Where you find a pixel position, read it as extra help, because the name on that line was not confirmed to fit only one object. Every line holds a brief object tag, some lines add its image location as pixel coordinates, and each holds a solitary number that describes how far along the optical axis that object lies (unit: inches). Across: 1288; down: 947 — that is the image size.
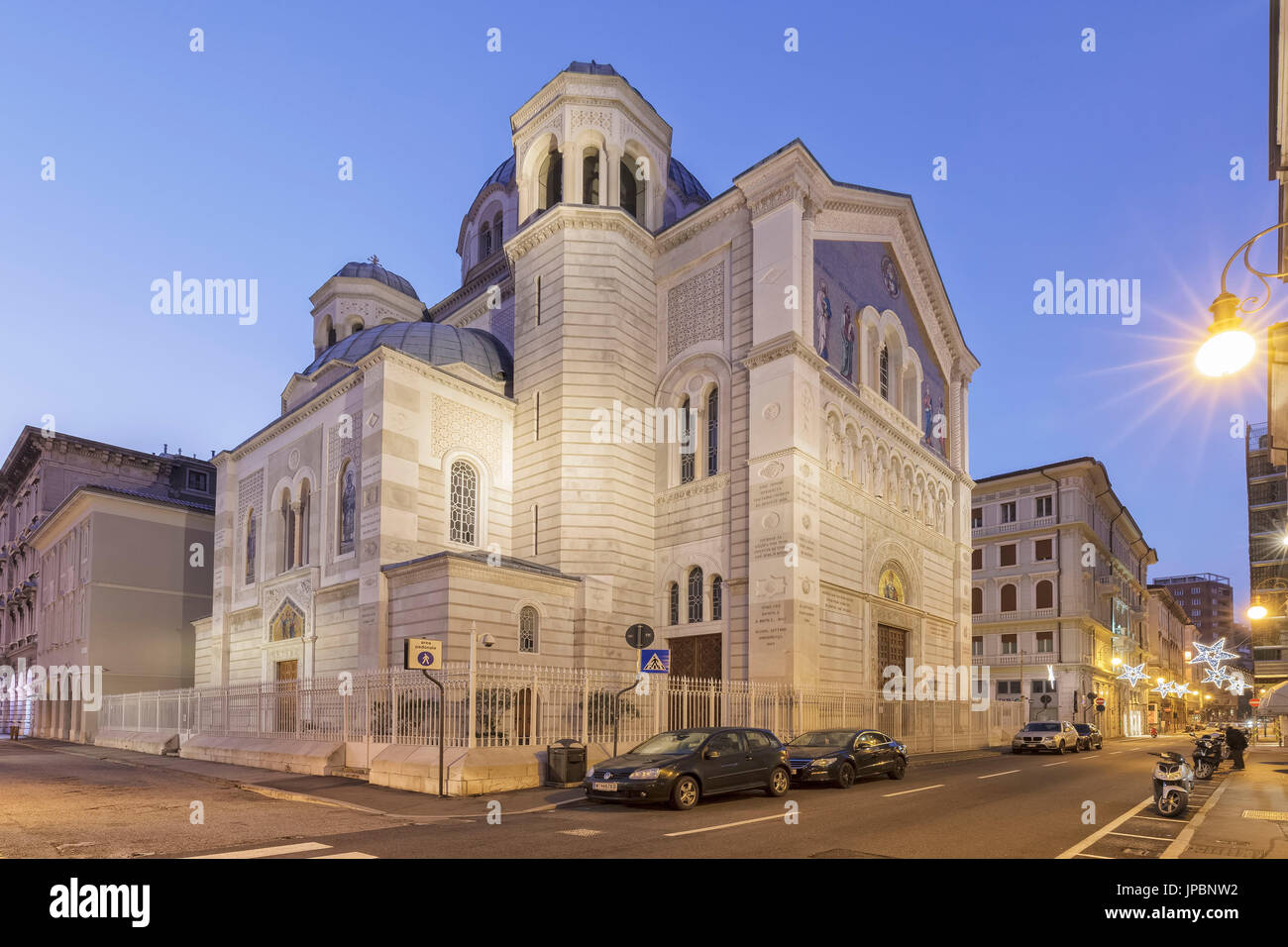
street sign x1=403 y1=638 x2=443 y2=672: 658.8
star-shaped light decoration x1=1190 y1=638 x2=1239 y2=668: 1795.0
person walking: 962.1
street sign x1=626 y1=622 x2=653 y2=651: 735.1
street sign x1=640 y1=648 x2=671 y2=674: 727.7
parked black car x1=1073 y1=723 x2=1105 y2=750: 1550.2
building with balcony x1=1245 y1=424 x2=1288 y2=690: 1925.4
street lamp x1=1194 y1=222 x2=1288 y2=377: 260.4
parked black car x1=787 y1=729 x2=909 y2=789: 734.5
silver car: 1368.1
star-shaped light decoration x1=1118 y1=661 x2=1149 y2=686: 2396.7
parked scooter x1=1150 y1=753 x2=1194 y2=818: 534.9
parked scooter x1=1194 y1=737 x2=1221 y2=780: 809.5
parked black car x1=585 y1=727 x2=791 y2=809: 579.2
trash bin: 713.0
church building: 1061.8
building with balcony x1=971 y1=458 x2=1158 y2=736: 2154.3
